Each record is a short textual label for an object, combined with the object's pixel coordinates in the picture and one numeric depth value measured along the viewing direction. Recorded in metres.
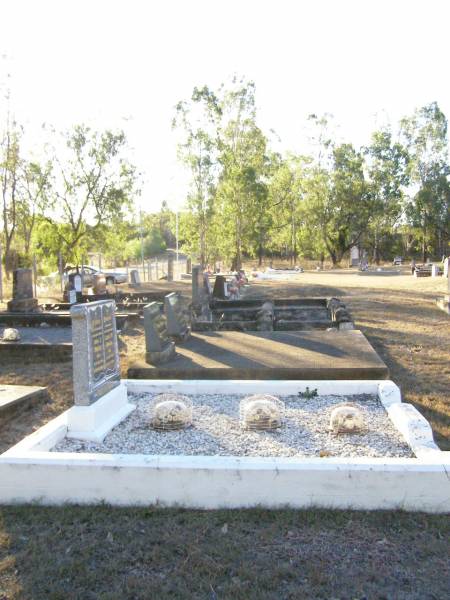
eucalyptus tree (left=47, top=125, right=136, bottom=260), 22.95
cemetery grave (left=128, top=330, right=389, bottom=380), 7.08
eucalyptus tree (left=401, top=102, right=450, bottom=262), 44.22
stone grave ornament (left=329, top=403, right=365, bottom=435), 4.81
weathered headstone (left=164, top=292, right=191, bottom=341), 8.86
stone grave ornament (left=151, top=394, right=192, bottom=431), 5.01
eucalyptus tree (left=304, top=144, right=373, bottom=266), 41.12
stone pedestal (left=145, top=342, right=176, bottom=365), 7.51
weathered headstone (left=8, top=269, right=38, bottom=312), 14.71
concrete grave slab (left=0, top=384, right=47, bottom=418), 6.02
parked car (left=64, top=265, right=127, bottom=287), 23.95
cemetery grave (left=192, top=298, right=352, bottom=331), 11.16
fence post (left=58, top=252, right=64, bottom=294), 22.83
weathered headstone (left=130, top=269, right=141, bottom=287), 26.09
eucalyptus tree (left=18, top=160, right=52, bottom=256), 21.23
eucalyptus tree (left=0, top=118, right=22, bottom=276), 20.08
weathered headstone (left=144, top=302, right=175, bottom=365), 7.43
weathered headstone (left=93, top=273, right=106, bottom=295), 18.55
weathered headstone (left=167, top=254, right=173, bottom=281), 30.89
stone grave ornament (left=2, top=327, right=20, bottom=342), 10.06
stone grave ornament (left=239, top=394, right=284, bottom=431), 4.98
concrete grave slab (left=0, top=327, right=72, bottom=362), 9.26
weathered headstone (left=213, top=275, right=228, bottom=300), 17.20
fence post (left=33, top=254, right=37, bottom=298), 21.12
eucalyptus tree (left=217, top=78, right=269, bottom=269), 29.14
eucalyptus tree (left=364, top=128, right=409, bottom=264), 43.12
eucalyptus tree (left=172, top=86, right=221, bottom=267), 28.72
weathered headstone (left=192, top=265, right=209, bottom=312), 13.68
